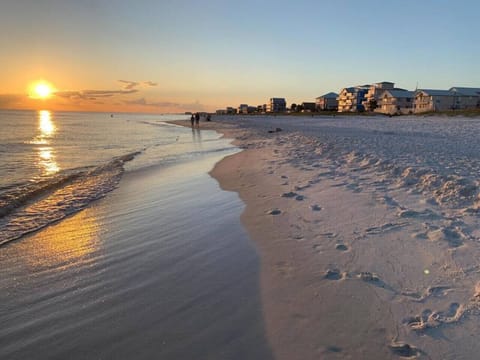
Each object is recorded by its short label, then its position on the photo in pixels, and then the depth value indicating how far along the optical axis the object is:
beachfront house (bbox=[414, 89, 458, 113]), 82.69
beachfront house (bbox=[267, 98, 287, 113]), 171.50
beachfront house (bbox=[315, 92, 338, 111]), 141.25
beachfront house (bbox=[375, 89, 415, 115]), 93.38
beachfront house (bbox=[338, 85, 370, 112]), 121.55
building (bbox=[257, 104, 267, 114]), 191.25
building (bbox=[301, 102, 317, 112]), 139.65
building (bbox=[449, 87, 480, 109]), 85.22
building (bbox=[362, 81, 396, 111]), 105.56
